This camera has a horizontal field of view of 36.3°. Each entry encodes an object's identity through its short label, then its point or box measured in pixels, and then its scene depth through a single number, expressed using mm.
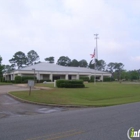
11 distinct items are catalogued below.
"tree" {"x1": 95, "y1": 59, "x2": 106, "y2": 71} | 146500
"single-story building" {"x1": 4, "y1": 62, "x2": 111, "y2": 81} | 69000
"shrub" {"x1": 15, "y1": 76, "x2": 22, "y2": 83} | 55606
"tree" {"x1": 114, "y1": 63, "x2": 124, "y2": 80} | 143125
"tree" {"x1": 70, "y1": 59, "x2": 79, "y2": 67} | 141188
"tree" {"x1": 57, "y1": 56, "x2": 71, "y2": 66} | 140625
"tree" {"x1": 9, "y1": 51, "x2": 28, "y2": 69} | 123688
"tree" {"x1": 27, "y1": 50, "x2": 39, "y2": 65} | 129000
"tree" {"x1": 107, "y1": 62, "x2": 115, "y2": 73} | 146038
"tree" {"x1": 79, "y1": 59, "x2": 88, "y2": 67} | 142625
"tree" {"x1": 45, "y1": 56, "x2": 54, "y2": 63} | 134125
